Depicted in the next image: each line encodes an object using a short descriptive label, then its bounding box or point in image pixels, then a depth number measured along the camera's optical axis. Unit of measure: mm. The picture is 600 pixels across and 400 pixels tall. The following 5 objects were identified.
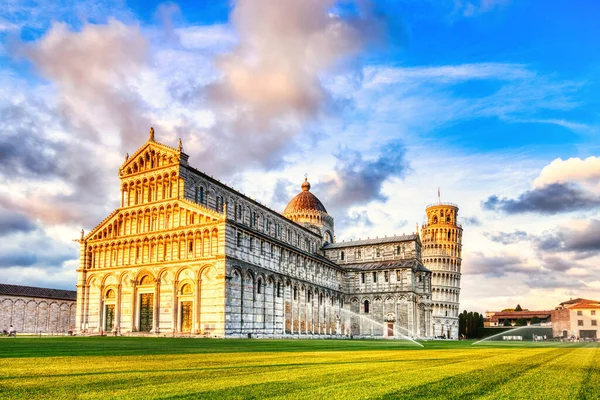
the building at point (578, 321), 115562
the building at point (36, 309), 72625
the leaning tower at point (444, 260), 117438
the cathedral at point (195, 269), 52719
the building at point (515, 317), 144625
